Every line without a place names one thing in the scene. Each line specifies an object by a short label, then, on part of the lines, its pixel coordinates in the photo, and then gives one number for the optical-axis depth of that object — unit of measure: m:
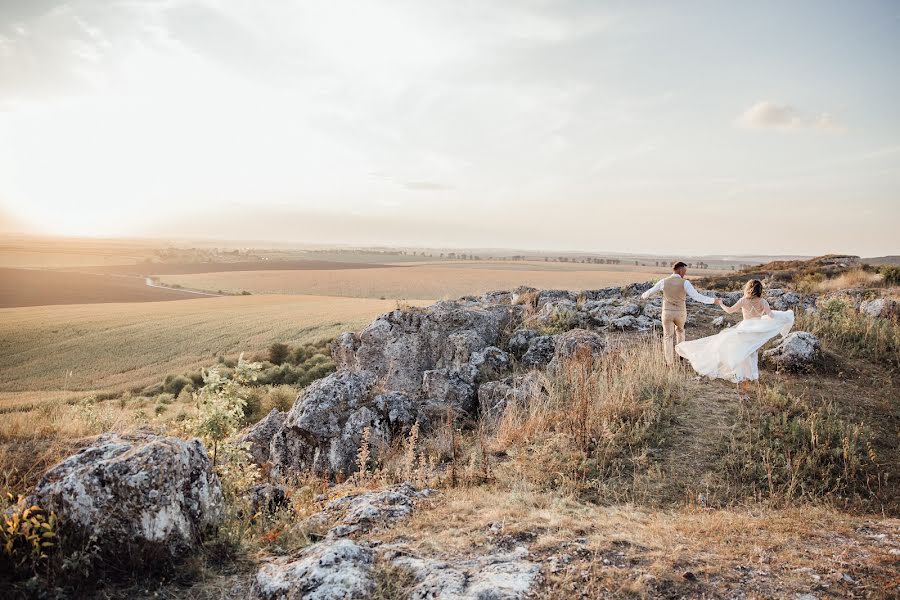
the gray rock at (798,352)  9.38
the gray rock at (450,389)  10.43
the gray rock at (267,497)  5.34
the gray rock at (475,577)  3.38
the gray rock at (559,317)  14.51
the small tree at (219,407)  5.57
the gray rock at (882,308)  12.62
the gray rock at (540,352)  11.84
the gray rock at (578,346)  10.69
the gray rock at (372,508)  4.73
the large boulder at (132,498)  3.82
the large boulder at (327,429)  8.42
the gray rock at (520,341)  12.88
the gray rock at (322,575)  3.45
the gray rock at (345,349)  14.45
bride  9.07
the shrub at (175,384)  27.09
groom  10.59
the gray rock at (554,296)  17.78
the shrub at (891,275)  22.56
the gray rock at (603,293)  20.12
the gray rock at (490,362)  11.55
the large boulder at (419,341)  13.12
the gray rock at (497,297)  19.44
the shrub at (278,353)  31.80
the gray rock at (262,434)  9.51
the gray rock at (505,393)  9.14
